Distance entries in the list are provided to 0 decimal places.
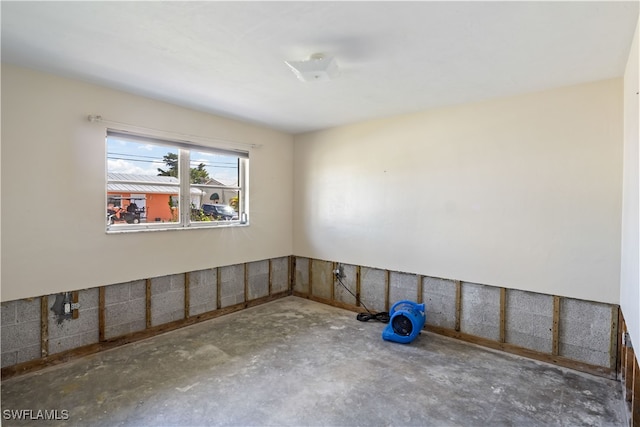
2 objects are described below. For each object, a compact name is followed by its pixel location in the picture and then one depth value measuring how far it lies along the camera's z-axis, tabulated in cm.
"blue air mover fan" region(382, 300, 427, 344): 357
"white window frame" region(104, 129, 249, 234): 351
